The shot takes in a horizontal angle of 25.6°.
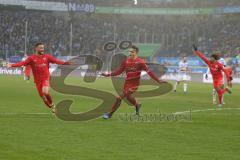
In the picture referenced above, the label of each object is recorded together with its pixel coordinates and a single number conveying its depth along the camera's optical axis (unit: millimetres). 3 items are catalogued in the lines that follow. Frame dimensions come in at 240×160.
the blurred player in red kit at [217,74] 22909
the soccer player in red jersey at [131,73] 16750
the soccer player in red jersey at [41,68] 17312
